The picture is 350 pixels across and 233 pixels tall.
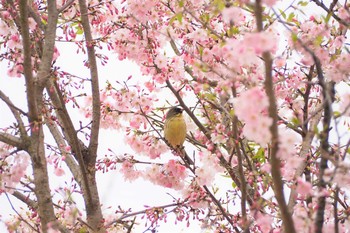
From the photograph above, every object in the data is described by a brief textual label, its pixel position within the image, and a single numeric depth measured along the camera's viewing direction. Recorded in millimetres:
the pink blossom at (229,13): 5422
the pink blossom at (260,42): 4488
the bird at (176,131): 12430
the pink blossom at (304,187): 5809
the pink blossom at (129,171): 11861
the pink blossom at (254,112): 4641
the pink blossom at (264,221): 6120
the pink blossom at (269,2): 5641
